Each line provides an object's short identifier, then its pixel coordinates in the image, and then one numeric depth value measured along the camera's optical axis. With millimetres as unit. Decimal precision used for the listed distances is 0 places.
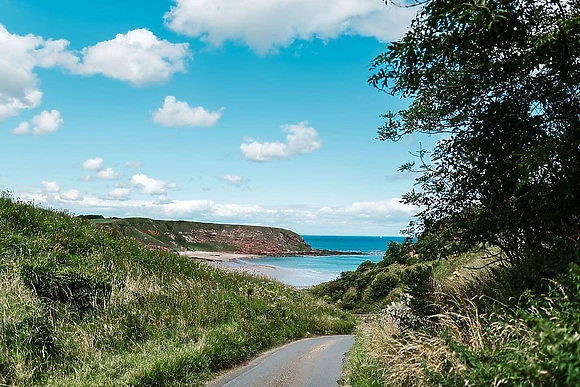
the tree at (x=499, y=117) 5777
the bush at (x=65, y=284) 11270
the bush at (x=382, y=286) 26964
